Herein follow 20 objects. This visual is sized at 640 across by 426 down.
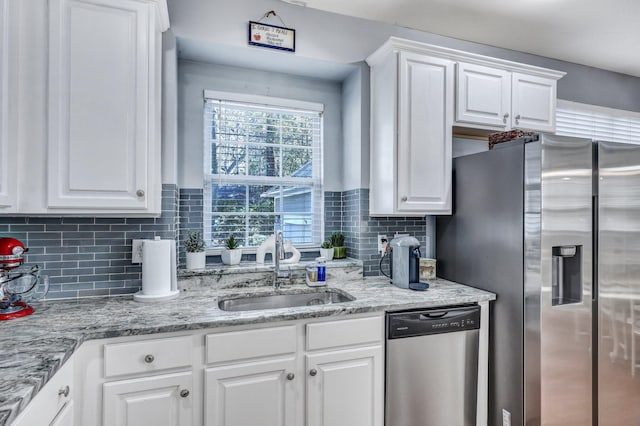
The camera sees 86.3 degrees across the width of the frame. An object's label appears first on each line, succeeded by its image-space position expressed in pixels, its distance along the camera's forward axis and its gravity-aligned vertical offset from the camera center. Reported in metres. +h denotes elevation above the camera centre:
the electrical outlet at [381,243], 2.41 -0.21
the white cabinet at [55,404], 0.95 -0.60
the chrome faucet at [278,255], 2.09 -0.26
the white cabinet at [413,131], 2.15 +0.53
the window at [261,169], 2.37 +0.32
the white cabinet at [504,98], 2.28 +0.82
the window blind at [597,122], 3.07 +0.87
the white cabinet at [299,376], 1.49 -0.76
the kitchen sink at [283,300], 1.97 -0.53
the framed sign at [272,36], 2.12 +1.11
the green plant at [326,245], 2.48 -0.23
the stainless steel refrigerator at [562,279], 1.73 -0.35
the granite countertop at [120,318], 1.01 -0.46
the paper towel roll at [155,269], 1.74 -0.29
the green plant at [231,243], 2.25 -0.21
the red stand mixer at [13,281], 1.46 -0.32
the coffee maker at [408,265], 2.08 -0.32
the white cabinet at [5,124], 1.41 +0.36
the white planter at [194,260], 2.05 -0.29
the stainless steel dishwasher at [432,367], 1.75 -0.81
